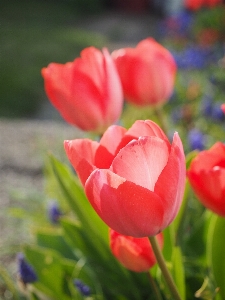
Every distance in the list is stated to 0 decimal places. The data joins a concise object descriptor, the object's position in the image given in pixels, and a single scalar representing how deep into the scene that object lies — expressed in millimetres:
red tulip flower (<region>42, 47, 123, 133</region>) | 605
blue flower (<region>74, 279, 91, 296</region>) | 651
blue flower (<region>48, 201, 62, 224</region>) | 849
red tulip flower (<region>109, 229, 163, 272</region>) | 555
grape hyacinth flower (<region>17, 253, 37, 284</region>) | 652
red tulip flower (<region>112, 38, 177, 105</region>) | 667
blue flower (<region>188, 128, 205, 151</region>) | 819
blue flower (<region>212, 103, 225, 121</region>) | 1154
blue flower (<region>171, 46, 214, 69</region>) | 2639
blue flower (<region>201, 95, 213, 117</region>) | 1251
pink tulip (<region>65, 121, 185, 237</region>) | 492
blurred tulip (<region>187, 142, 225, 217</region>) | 537
